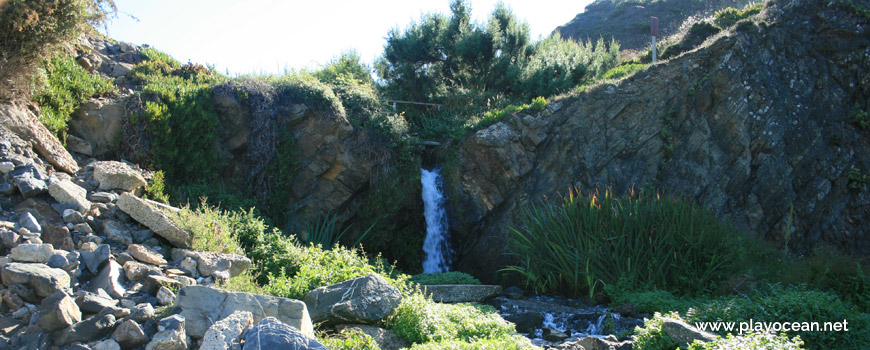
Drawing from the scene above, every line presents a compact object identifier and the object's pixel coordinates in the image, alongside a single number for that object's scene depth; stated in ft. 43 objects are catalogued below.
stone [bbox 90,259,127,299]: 15.61
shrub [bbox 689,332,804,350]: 12.28
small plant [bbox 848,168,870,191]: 36.22
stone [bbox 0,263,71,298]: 14.82
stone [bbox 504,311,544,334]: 21.15
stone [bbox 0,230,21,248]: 16.42
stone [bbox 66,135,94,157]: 25.19
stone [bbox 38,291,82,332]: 13.21
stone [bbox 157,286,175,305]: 15.72
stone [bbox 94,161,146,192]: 22.25
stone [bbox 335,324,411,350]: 16.05
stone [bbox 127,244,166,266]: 18.03
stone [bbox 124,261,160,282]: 16.65
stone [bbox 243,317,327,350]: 12.14
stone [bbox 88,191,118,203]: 20.93
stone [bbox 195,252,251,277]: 18.66
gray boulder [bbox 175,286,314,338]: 13.80
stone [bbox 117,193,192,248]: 20.06
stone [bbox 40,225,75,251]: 17.57
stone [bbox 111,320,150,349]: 13.15
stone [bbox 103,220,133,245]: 18.95
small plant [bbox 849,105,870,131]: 37.47
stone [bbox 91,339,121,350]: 12.98
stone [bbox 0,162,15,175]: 19.48
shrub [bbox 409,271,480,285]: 26.78
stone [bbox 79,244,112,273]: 16.51
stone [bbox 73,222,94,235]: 18.48
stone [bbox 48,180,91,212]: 19.53
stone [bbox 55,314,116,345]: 13.14
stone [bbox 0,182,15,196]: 18.93
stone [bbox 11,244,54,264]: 15.70
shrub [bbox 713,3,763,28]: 47.81
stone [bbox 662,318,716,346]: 13.92
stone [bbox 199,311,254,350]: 12.26
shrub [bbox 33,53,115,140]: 24.45
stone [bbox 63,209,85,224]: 18.62
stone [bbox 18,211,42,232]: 17.51
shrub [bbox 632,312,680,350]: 14.89
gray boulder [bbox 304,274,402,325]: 16.10
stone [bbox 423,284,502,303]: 24.99
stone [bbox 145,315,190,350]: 13.01
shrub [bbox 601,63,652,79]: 42.42
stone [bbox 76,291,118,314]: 14.25
